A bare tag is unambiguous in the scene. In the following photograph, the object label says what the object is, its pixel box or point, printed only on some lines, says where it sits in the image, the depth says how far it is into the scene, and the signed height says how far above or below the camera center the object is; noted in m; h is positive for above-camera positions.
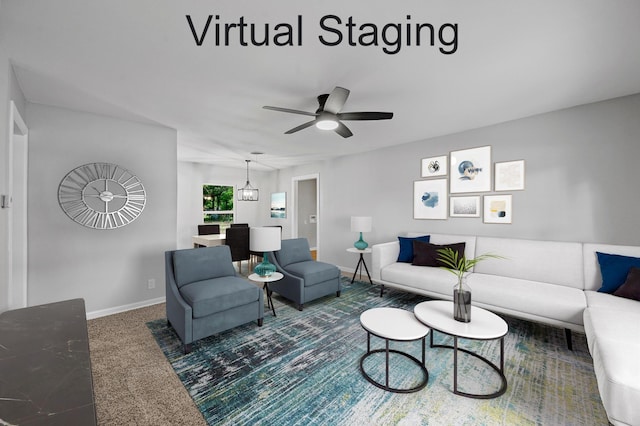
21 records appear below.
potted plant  1.97 -0.68
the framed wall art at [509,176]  3.30 +0.49
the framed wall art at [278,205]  7.10 +0.17
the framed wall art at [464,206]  3.67 +0.10
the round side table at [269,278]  2.98 -0.78
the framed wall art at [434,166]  3.97 +0.73
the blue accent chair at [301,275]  3.32 -0.84
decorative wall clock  2.94 +0.16
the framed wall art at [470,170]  3.56 +0.62
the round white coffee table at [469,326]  1.80 -0.83
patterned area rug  1.63 -1.27
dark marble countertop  0.64 -0.52
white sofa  1.39 -0.77
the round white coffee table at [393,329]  1.84 -0.87
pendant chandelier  6.15 +0.40
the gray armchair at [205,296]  2.36 -0.83
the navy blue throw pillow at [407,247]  3.83 -0.51
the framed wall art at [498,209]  3.39 +0.06
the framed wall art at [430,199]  3.97 +0.22
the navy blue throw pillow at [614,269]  2.43 -0.52
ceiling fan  2.22 +0.90
